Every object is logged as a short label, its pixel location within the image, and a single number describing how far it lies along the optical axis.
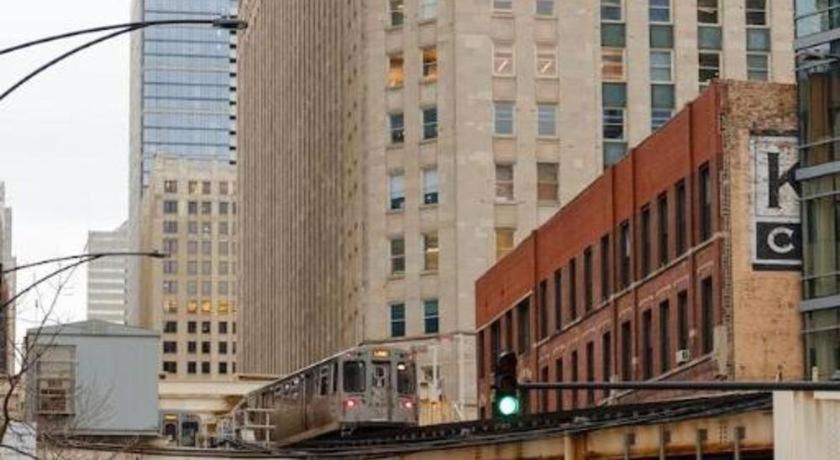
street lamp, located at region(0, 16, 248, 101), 23.34
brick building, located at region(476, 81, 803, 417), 54.84
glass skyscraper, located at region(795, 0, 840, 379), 54.91
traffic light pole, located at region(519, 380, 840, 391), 22.06
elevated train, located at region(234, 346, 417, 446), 66.62
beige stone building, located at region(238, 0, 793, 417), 100.00
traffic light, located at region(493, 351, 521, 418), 23.89
